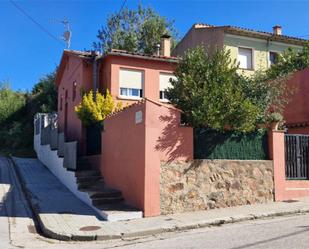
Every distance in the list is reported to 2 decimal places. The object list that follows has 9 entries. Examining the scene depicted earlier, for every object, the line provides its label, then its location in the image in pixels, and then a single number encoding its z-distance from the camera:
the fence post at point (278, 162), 8.01
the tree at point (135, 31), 25.82
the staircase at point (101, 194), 6.66
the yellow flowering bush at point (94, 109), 10.29
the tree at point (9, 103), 23.20
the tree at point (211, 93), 7.23
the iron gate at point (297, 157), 8.46
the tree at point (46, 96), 21.52
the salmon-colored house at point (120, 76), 11.38
